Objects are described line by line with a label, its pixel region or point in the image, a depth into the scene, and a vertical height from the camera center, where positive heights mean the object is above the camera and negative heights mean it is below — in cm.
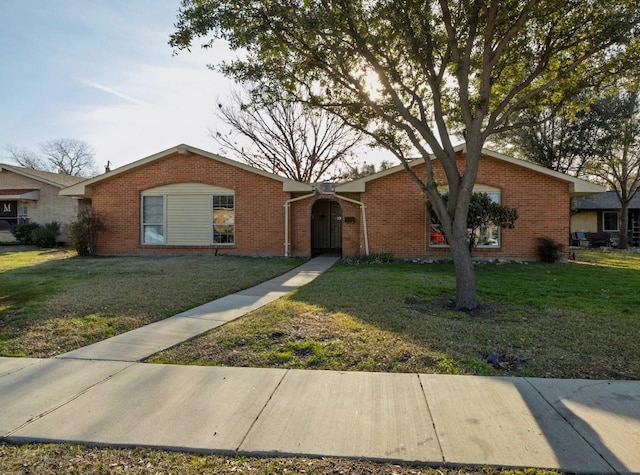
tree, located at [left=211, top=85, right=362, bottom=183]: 2986 +638
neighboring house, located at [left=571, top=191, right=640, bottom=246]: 2895 +161
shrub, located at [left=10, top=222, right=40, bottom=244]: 2258 +50
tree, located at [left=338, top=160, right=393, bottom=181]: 3067 +490
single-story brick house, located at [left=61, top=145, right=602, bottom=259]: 1464 +117
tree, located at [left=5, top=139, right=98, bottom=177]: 5659 +1003
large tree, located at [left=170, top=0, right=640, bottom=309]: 746 +366
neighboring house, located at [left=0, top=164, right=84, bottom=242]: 2381 +222
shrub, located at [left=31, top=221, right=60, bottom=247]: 2150 +23
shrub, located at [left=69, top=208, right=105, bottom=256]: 1631 +32
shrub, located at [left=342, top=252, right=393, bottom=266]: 1407 -67
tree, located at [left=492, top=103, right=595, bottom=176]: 2383 +547
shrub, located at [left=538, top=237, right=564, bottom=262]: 1435 -39
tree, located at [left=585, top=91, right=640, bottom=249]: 2266 +530
